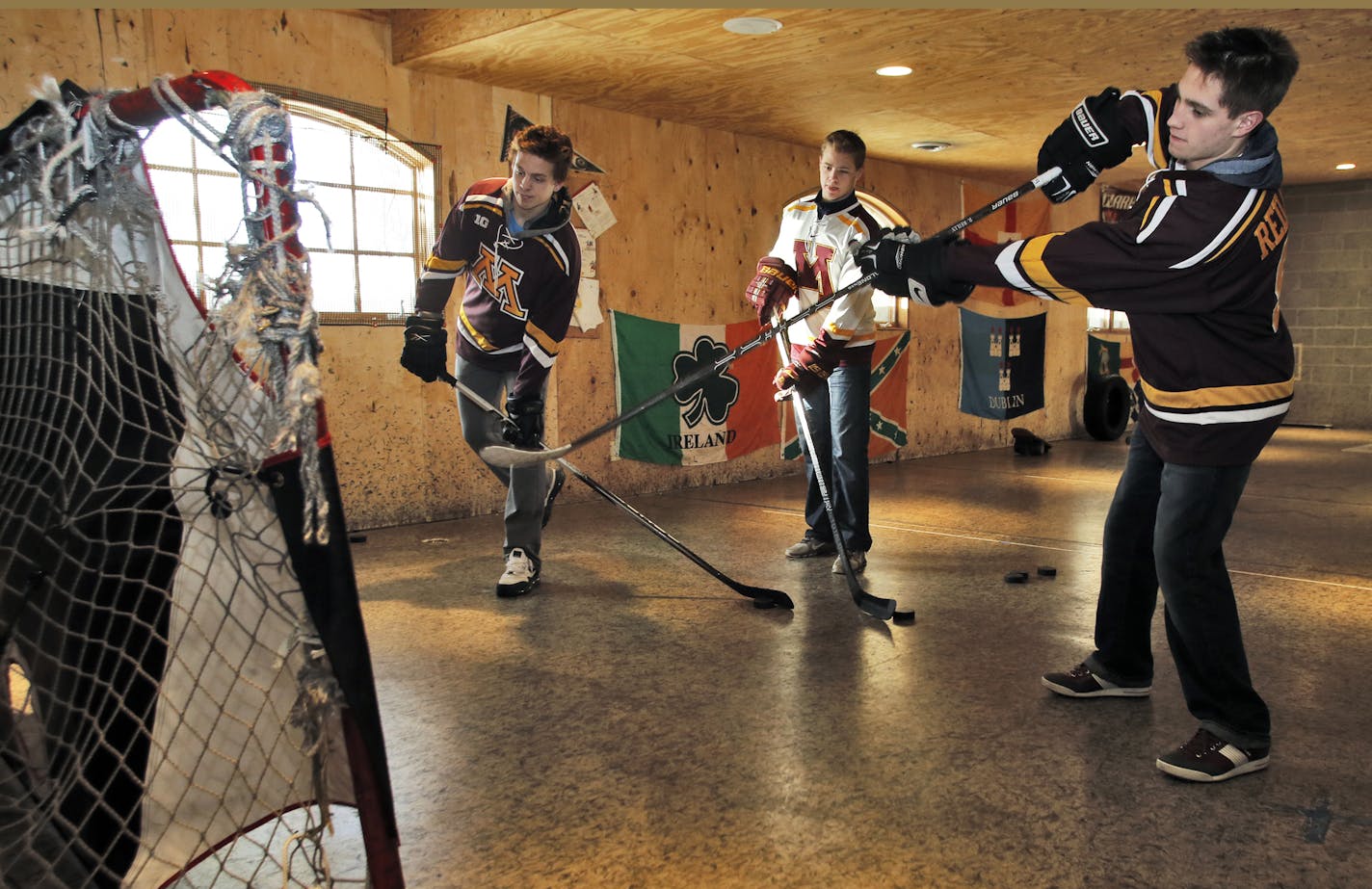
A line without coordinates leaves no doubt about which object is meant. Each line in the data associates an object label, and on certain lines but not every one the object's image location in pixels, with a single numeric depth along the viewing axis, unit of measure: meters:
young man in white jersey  3.52
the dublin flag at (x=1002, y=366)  8.00
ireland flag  5.54
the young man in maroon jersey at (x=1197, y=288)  1.76
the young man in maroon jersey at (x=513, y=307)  3.16
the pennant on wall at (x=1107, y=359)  9.16
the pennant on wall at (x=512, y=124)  4.86
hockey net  1.07
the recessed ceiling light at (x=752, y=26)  3.96
